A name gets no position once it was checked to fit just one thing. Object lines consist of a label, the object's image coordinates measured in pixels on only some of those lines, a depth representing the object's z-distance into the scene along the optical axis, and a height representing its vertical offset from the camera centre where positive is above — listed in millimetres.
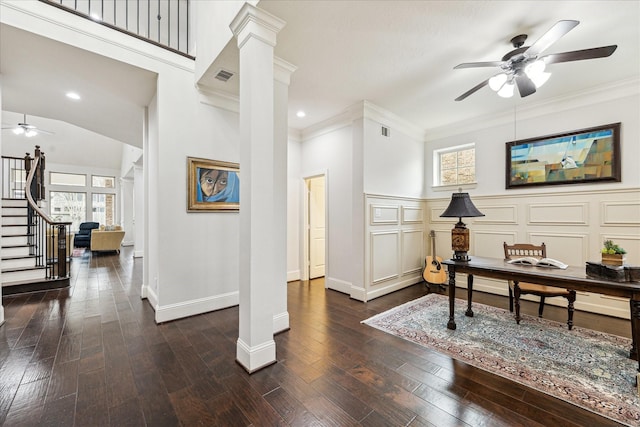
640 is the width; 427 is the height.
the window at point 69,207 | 9797 +218
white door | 4969 -286
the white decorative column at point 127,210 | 10227 +102
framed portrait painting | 3201 +363
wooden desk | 1896 -573
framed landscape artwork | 3281 +780
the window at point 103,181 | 10570 +1331
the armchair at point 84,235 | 9141 -825
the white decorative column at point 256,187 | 2029 +207
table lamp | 2682 -36
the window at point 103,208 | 10602 +195
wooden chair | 2752 -874
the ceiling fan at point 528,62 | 1914 +1319
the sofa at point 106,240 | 7750 -853
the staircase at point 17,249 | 3988 -632
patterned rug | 1768 -1272
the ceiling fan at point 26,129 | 5789 +1991
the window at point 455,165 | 4551 +892
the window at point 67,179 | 9734 +1332
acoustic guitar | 4246 -1018
